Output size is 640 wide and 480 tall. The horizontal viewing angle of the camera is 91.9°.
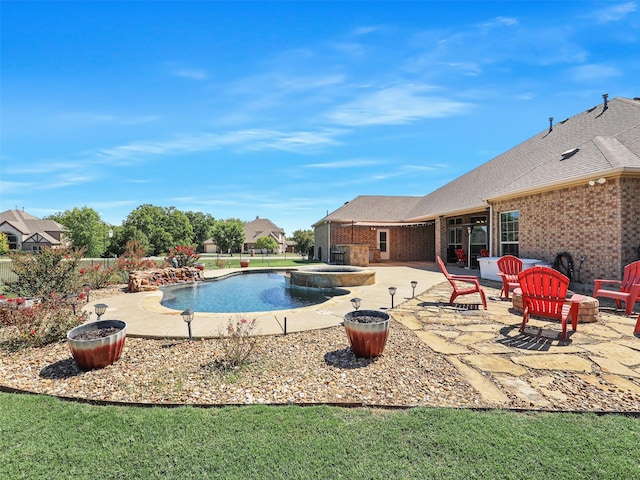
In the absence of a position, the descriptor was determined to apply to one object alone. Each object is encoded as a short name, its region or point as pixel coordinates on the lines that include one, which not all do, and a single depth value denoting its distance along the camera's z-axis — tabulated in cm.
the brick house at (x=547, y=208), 876
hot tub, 1136
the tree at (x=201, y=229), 6589
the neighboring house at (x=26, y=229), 5241
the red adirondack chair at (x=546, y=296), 520
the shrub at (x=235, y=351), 404
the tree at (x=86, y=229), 4197
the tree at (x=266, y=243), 5459
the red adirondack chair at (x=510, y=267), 896
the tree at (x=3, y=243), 4698
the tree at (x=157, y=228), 4366
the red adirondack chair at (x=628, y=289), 630
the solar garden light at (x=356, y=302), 522
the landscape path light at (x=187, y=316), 495
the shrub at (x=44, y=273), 822
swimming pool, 872
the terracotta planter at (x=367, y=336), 416
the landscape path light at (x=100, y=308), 516
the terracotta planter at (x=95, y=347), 391
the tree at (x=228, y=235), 5522
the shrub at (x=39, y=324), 495
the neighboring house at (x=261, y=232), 6611
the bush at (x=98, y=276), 1110
